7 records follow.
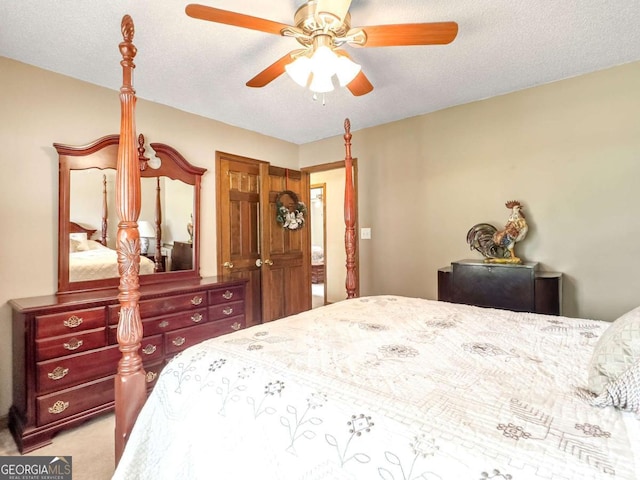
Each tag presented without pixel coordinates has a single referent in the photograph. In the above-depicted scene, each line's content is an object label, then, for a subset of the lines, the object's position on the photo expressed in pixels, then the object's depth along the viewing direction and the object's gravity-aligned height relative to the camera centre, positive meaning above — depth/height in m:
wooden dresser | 1.89 -0.69
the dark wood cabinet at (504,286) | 2.38 -0.37
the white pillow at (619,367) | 0.80 -0.34
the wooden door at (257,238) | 3.45 +0.05
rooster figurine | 2.62 +0.02
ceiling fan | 1.39 +0.96
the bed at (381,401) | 0.69 -0.43
